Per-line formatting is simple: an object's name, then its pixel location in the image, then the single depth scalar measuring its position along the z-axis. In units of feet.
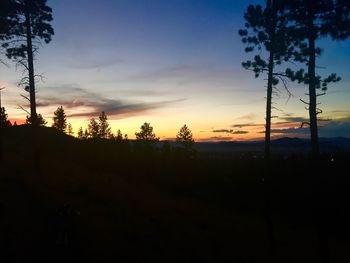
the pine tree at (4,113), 256.03
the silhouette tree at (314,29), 53.01
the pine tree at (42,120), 316.93
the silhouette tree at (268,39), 61.87
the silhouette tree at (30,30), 79.97
